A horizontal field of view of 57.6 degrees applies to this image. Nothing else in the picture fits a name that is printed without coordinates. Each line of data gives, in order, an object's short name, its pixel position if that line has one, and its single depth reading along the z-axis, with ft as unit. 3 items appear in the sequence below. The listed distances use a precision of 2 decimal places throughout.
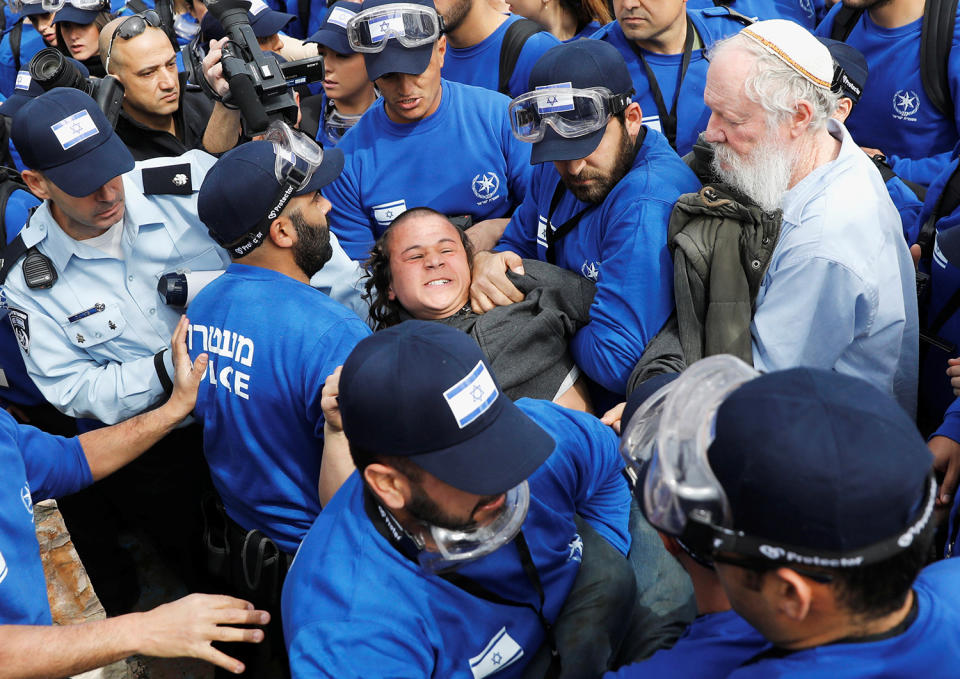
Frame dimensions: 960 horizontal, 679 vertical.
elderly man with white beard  9.28
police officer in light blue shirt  11.44
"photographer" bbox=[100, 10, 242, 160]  15.71
